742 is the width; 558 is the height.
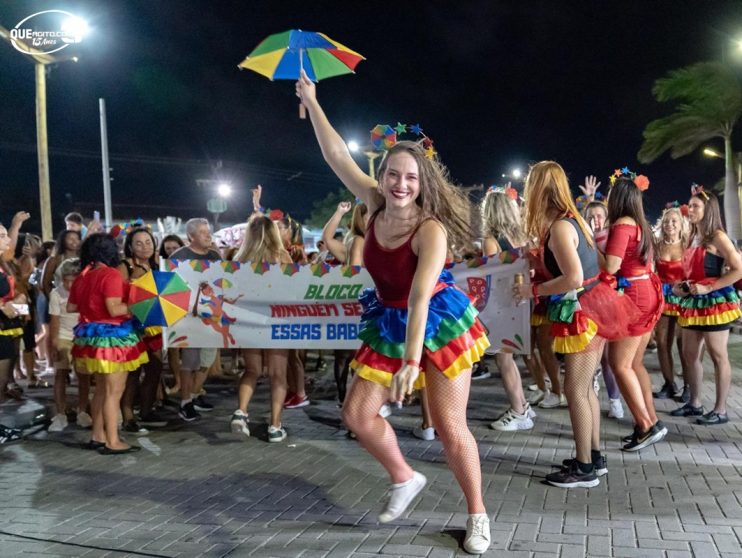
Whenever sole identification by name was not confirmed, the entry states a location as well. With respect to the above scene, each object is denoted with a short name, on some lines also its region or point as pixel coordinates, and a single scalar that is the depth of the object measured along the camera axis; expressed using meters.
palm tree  23.75
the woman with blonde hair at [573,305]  4.30
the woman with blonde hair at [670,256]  6.81
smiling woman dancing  3.48
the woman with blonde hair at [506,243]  6.03
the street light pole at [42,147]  17.36
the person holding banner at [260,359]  5.99
